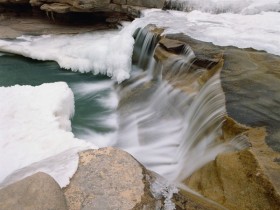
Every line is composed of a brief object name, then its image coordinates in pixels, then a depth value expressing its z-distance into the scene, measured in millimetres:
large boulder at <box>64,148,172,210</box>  2541
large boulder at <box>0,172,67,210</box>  2336
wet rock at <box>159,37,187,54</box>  5938
